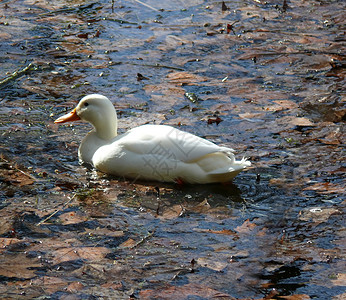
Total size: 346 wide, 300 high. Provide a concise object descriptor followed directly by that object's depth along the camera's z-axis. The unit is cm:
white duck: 1120
